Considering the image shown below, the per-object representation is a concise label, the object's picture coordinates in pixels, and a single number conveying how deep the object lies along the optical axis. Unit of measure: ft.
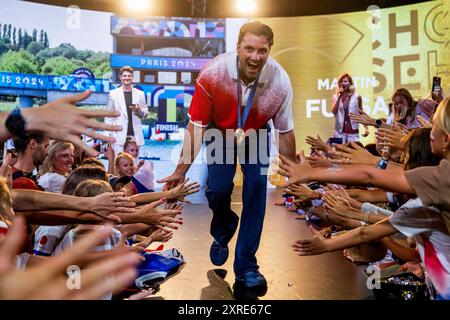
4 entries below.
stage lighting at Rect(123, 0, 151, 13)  29.63
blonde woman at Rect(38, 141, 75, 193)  10.13
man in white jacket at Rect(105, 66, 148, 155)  21.27
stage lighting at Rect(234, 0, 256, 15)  29.91
